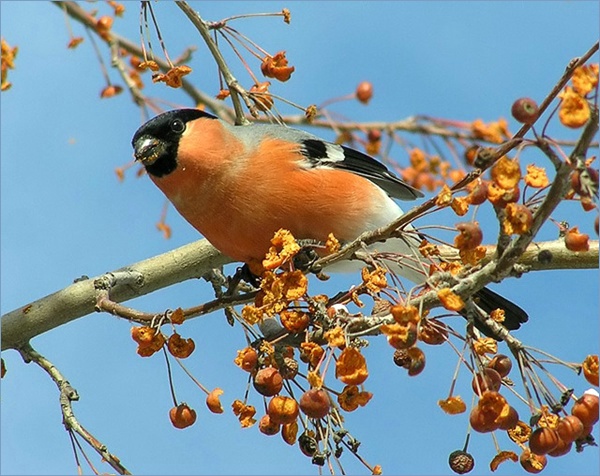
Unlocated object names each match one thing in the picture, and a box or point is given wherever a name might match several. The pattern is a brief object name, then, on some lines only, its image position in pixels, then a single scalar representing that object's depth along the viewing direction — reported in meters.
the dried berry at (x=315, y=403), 4.24
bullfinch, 6.39
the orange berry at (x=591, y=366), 4.11
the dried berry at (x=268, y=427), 4.67
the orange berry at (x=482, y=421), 4.06
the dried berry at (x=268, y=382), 4.46
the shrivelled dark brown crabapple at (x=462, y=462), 4.37
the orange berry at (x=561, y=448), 4.12
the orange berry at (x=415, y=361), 3.99
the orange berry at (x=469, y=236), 3.99
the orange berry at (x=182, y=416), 5.14
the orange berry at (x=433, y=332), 4.29
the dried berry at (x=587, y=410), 4.17
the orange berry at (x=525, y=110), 3.55
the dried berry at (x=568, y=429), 4.09
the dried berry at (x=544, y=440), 4.09
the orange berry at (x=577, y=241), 3.92
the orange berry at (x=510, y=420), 4.06
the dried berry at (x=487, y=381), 4.12
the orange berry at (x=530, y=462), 4.38
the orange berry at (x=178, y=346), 4.98
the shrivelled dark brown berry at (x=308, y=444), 4.78
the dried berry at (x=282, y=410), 4.41
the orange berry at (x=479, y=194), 3.84
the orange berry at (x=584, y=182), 3.50
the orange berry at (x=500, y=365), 4.37
